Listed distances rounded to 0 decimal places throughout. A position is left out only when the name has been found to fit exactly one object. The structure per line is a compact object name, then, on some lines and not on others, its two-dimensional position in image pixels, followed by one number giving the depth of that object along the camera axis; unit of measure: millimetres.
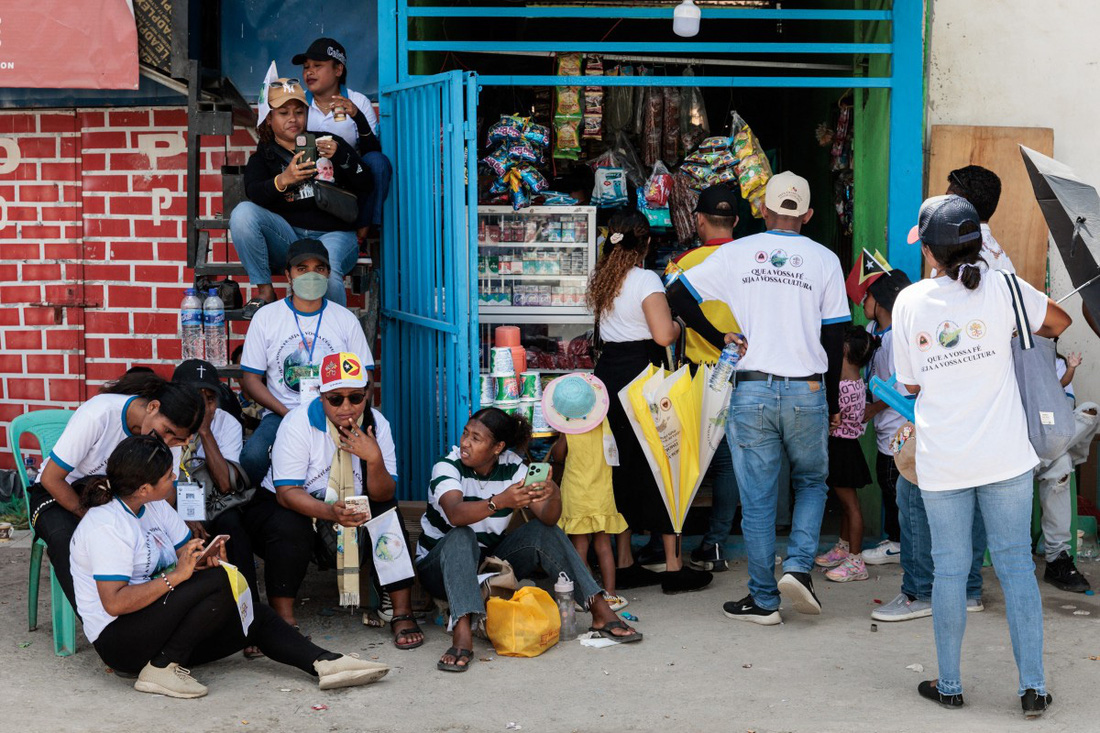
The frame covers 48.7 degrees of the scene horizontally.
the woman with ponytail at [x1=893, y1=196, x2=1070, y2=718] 4270
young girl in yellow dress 5672
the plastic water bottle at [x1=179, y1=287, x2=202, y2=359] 6215
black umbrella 4770
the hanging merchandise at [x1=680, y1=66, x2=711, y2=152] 7508
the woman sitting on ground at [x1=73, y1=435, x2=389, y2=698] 4477
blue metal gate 5953
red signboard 6684
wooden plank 6578
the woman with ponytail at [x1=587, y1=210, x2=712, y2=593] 5988
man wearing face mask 5770
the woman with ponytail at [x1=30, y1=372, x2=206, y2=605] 4840
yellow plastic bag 5066
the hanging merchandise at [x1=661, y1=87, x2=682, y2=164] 7520
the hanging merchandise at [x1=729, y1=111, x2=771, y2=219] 7223
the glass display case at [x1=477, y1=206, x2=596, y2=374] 7160
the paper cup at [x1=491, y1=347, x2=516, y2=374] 6004
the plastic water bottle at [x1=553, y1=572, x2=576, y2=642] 5281
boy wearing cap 6238
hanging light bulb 6316
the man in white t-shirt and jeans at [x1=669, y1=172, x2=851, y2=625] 5348
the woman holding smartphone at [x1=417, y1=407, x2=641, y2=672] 5102
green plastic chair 5082
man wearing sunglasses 5191
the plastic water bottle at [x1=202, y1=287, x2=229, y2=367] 6215
